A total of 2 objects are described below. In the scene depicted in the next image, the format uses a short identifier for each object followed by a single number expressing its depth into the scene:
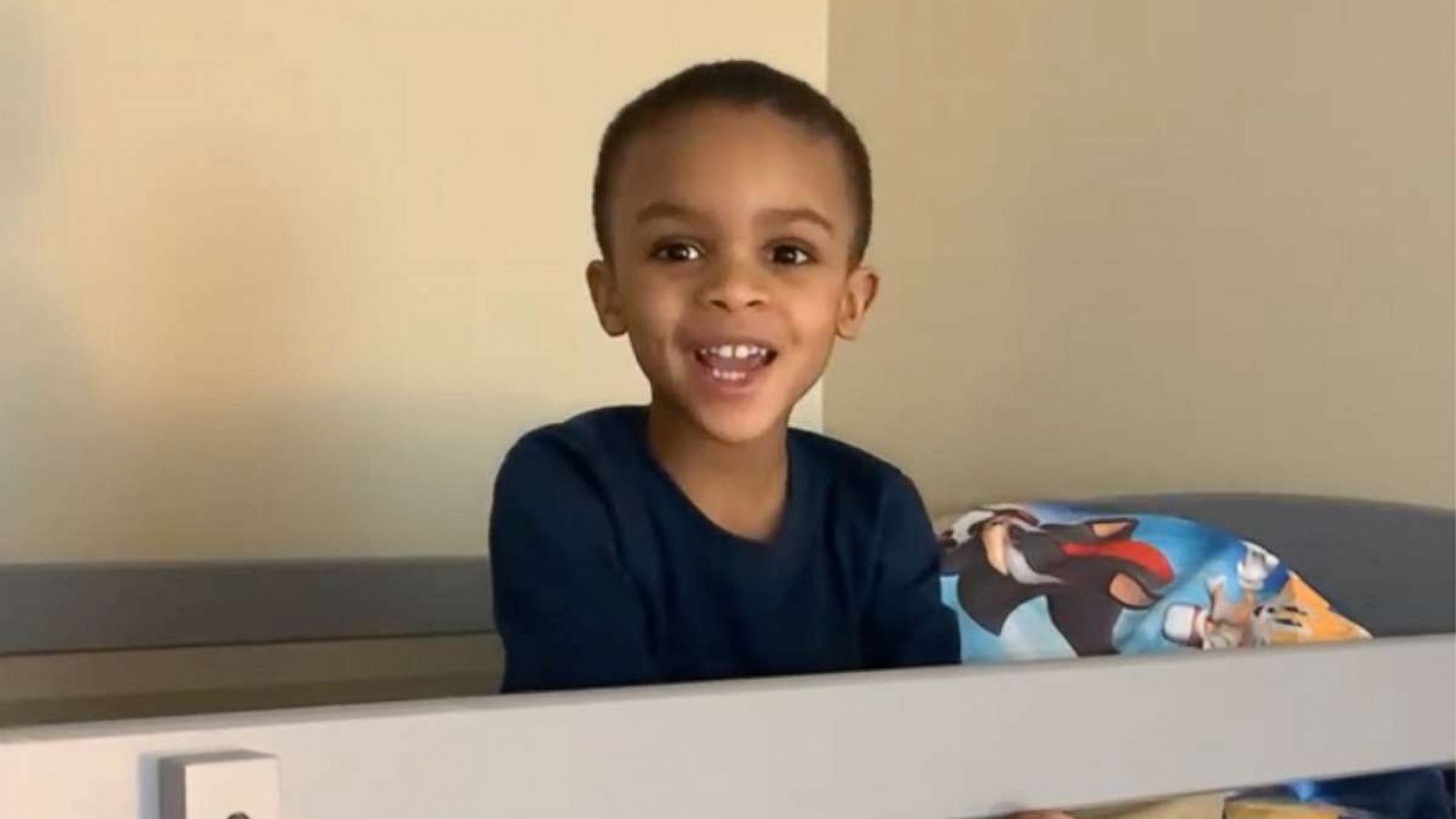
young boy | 0.84
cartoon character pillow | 1.00
